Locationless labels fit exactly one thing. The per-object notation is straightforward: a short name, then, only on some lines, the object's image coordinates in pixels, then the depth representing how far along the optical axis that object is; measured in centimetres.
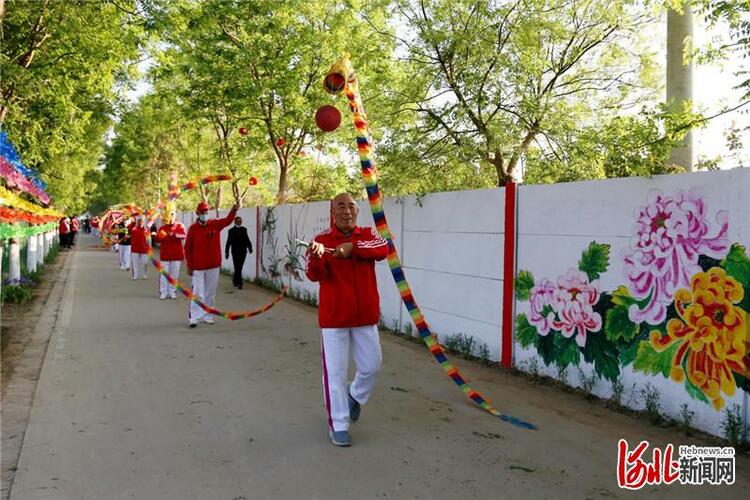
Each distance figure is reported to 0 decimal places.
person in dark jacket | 1759
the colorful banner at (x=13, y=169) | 1027
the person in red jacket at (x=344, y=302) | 493
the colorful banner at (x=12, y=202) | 1090
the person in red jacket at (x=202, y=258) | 1063
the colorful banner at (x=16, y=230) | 1197
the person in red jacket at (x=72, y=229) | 4181
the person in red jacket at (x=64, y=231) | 3972
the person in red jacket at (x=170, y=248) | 1495
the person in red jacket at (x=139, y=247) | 1809
